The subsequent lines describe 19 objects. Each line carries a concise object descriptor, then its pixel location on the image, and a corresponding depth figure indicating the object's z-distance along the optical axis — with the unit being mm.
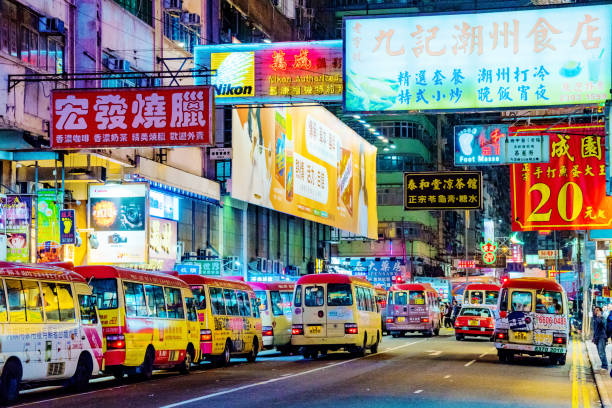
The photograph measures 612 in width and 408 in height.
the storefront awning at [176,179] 38531
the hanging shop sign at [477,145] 29828
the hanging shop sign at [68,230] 31406
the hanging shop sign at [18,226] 28766
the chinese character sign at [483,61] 22594
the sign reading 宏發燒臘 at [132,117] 24609
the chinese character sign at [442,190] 44156
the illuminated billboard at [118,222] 36625
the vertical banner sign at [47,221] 31625
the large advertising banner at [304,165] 47281
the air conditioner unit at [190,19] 44625
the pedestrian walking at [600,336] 26902
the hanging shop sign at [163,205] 40719
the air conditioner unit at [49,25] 30812
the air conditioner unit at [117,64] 36219
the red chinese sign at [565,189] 31188
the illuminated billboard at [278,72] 27047
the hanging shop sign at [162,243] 40531
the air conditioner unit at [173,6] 42531
